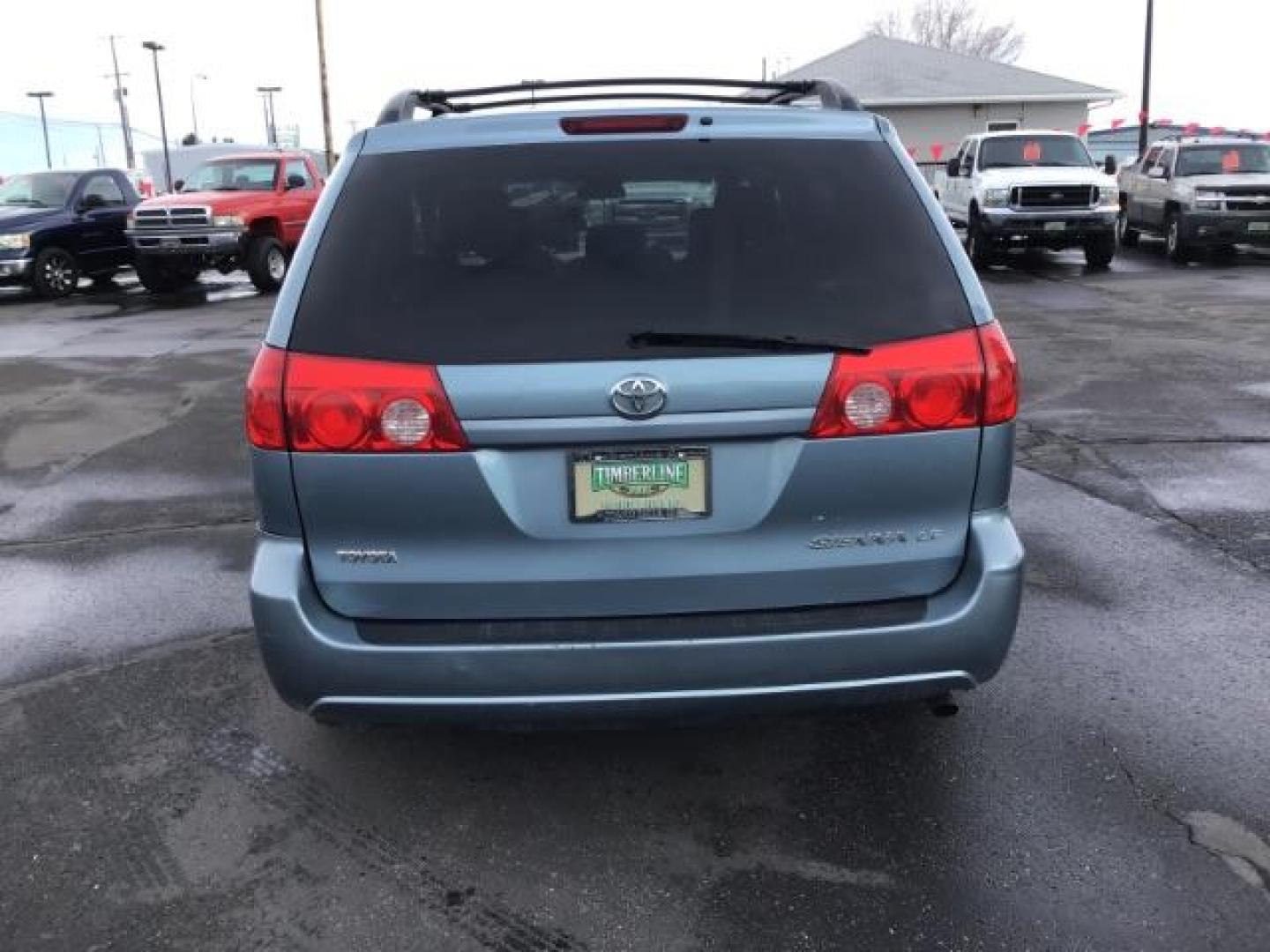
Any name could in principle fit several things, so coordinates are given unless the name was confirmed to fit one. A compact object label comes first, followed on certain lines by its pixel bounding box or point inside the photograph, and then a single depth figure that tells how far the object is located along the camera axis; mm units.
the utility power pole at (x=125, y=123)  66125
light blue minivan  2619
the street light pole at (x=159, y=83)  64113
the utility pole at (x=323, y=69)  36031
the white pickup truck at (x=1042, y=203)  17922
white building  38031
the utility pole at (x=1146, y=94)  29156
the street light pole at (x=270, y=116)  82438
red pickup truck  17000
